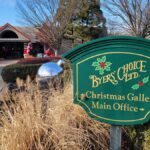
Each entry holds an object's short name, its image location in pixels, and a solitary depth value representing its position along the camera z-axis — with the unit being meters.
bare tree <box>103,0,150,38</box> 14.21
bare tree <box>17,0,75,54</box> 21.74
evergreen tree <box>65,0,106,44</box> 23.46
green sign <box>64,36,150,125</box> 2.07
